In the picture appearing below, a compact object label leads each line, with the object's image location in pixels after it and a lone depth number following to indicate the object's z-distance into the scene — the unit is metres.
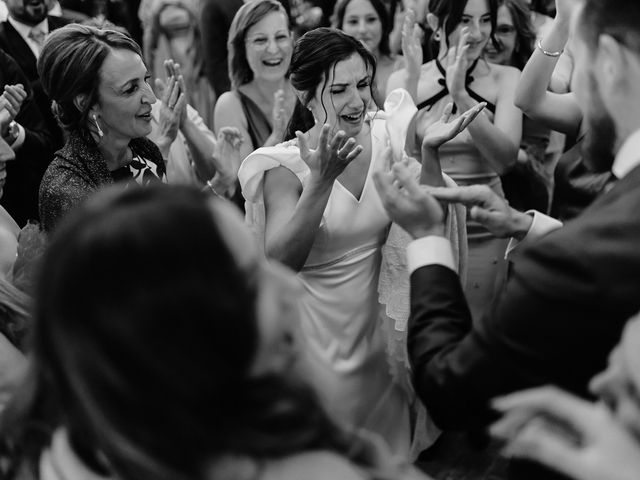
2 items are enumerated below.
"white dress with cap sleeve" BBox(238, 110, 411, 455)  2.45
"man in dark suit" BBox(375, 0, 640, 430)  1.14
